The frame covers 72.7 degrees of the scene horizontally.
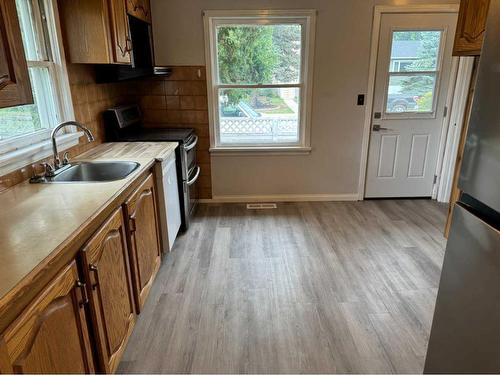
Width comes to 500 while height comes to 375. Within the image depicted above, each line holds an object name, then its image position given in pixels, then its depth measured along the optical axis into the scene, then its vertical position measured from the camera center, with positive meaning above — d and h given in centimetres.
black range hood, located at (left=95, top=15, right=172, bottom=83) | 280 +14
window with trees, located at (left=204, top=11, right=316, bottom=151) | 348 +1
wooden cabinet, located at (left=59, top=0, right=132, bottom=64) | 226 +33
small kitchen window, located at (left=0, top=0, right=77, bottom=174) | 196 -4
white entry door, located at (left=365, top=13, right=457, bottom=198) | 349 -25
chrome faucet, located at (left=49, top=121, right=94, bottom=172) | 192 -35
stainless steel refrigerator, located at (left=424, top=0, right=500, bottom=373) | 101 -52
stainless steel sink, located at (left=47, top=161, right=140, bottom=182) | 219 -55
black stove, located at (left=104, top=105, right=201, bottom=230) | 300 -49
